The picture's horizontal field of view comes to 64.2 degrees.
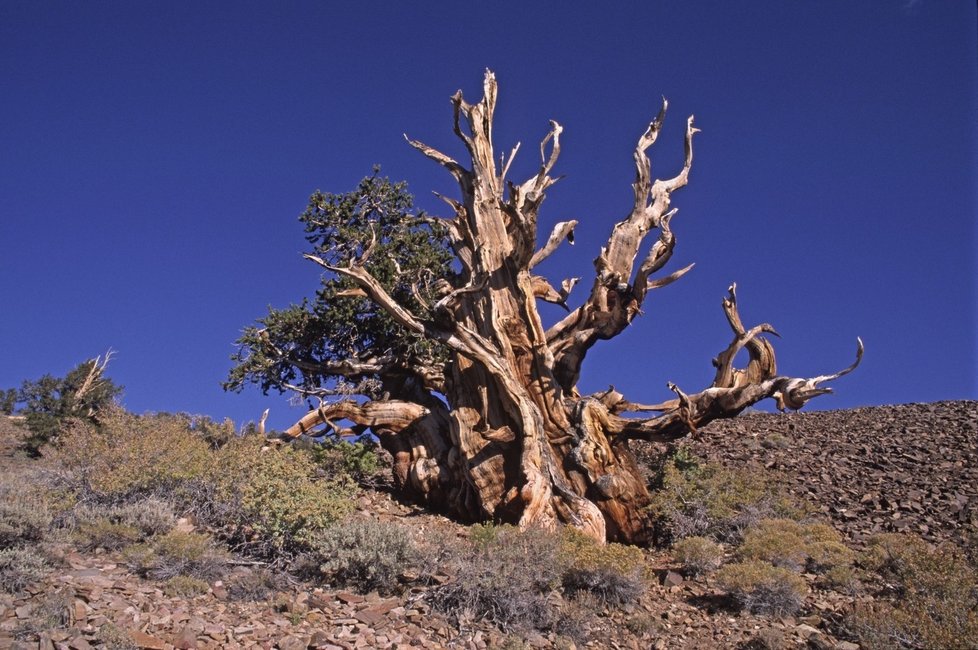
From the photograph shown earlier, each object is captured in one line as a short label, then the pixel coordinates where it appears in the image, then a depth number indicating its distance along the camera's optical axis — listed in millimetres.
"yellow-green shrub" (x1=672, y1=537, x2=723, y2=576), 9836
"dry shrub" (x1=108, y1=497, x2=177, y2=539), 9797
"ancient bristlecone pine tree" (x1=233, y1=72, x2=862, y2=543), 12195
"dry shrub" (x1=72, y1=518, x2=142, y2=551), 9188
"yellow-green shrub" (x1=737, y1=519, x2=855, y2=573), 9625
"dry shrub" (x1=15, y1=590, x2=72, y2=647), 6547
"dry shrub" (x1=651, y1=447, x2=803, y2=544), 12133
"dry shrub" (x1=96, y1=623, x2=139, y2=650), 6367
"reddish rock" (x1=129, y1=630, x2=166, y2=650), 6535
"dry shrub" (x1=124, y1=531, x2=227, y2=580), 8375
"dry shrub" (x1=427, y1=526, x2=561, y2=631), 7900
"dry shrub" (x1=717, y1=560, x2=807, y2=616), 8305
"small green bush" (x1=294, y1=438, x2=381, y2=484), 14477
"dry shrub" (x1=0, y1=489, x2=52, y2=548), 8477
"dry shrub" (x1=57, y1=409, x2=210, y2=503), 10758
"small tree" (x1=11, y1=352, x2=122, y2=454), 18516
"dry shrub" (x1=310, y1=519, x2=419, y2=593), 8656
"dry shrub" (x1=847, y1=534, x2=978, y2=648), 7117
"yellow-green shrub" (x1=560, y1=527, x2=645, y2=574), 8594
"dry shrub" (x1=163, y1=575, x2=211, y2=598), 7914
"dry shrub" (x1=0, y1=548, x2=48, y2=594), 7445
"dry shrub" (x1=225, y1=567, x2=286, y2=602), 8148
